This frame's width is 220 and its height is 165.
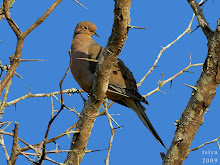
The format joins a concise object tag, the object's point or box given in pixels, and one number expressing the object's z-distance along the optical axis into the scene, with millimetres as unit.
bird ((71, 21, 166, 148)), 10141
